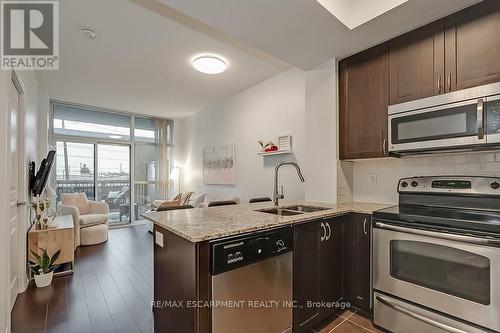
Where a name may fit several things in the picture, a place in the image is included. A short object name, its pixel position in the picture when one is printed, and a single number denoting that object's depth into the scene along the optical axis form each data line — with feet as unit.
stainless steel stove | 4.79
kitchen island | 4.12
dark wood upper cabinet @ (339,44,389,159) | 7.49
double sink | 7.38
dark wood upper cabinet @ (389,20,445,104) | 6.39
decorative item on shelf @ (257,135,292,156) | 11.19
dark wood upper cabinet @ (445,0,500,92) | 5.56
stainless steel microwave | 5.47
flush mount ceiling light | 10.14
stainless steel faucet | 7.91
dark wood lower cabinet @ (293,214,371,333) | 5.78
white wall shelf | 11.16
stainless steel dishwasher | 4.27
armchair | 13.44
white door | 7.36
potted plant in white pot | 8.66
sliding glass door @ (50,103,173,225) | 17.37
